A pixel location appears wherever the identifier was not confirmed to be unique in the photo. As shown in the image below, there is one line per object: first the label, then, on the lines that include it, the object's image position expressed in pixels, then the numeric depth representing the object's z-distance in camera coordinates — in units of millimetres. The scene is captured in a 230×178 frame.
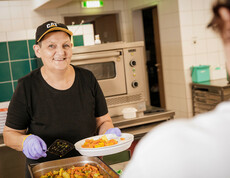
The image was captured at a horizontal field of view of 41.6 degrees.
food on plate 1559
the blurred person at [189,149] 478
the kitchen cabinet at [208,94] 4086
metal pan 1481
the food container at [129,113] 2954
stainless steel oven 2965
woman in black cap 1726
